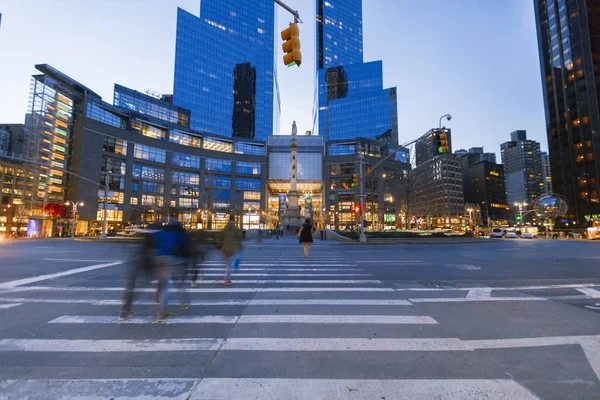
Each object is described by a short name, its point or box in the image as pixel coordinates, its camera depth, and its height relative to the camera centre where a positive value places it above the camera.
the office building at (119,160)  63.81 +16.37
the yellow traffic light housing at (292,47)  9.30 +5.79
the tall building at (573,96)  71.06 +33.70
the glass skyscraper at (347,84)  121.19 +68.30
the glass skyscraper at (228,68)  103.56 +61.72
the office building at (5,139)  89.68 +26.82
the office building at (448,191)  136.00 +15.27
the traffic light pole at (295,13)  8.68 +6.73
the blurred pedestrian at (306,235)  14.00 -0.62
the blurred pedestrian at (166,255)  4.96 -0.58
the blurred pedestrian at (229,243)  8.12 -0.62
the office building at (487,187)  166.25 +21.47
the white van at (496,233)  48.38 -1.86
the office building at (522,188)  189.75 +23.47
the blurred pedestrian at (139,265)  4.98 -0.74
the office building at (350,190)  94.69 +12.26
